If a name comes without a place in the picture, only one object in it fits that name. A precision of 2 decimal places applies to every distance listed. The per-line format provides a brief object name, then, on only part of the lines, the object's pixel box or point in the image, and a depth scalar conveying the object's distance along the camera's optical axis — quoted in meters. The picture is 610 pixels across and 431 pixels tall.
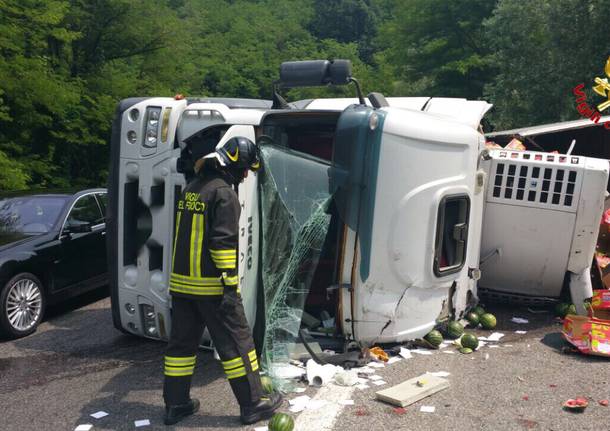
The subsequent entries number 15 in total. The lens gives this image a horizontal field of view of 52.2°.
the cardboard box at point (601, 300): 5.72
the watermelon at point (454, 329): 5.53
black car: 6.04
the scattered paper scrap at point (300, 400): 4.24
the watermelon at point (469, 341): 5.30
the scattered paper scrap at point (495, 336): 5.71
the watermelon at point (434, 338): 5.30
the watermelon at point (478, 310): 6.07
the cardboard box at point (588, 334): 5.12
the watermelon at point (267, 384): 4.27
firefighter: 3.95
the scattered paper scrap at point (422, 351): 5.24
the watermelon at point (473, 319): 5.95
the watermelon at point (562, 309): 6.23
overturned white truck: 4.66
